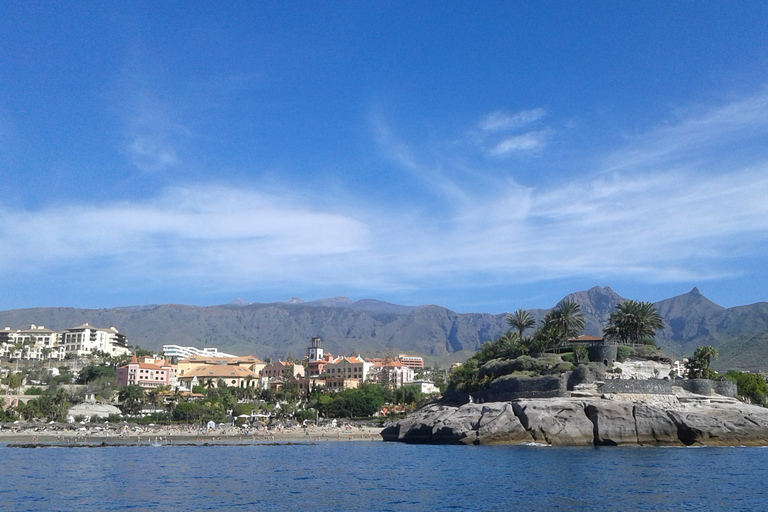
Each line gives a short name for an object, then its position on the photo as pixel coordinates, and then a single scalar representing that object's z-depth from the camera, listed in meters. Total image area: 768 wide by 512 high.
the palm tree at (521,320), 95.19
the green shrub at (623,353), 77.69
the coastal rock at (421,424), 77.06
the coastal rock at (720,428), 64.00
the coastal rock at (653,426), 63.97
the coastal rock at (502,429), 66.69
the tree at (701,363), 80.44
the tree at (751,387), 93.50
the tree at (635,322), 88.38
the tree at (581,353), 77.62
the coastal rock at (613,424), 63.94
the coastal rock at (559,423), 64.69
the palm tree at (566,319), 88.38
